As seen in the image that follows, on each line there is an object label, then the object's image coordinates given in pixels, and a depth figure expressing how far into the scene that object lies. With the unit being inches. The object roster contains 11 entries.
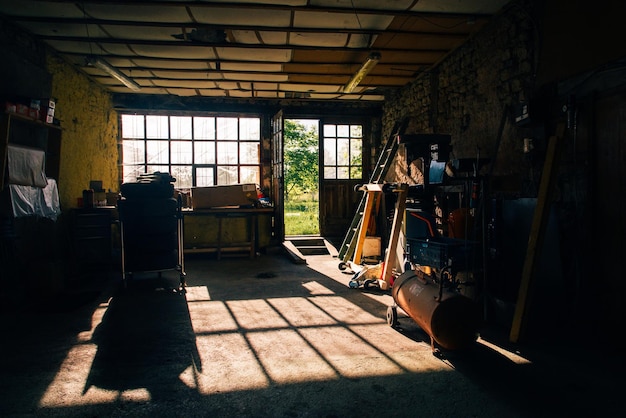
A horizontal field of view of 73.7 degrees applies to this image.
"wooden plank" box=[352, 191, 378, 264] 275.6
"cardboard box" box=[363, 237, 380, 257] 299.6
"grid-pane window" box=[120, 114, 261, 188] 355.9
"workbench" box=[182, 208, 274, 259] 323.3
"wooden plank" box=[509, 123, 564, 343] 141.5
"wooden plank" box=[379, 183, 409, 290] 217.2
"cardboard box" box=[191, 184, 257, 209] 317.4
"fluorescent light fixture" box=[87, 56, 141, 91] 235.5
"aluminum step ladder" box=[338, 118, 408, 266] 298.4
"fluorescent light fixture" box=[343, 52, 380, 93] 234.2
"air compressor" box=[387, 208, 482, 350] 124.3
